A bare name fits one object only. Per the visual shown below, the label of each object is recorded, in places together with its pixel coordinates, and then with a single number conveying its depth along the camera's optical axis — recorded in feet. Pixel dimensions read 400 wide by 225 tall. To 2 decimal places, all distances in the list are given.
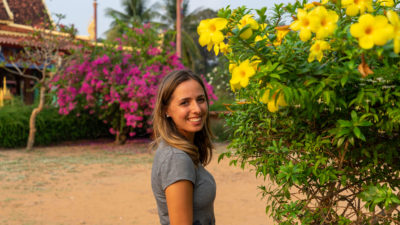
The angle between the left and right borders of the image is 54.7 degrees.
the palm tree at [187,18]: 89.71
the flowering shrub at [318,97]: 3.39
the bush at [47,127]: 35.68
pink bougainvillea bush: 34.12
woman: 5.24
